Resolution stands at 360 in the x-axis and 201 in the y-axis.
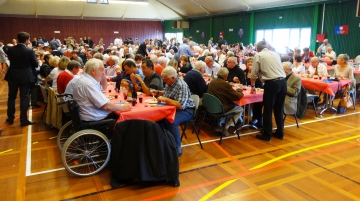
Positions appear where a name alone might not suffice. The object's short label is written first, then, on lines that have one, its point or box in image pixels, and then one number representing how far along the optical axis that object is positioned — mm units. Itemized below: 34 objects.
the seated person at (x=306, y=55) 9328
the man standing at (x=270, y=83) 4211
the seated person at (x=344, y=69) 6078
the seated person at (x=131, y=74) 4256
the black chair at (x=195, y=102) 3887
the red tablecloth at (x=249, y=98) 4406
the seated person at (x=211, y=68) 6476
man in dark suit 4875
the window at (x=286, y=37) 12695
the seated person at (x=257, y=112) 5047
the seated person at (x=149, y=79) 4219
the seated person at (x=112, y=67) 6606
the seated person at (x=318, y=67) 6447
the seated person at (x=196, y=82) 4695
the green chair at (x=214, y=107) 4105
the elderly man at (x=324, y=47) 10915
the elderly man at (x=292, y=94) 4828
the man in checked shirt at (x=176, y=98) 3605
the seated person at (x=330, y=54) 9884
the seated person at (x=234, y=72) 5445
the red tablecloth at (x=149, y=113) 3238
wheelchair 3142
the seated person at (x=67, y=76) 4332
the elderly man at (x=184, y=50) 9875
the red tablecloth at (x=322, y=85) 5500
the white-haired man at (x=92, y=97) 3174
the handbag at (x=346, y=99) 5801
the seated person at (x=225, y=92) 4289
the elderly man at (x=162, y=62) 6060
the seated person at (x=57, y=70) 5000
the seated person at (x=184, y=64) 6691
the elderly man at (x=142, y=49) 10338
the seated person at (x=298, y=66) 6797
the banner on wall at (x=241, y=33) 16047
